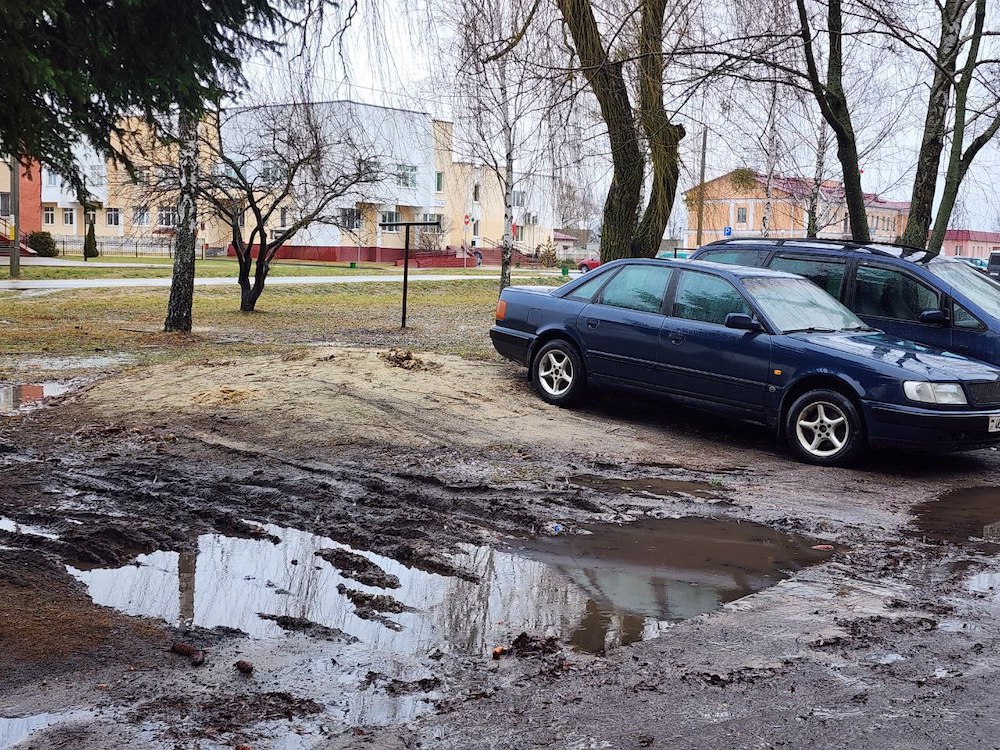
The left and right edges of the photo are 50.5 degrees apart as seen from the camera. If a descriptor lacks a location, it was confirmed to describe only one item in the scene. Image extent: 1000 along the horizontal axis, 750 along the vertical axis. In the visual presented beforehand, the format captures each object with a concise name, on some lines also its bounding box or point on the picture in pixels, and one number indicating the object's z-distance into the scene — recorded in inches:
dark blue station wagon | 397.1
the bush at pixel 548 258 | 2719.0
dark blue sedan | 334.0
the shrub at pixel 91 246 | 2046.0
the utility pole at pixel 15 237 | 1290.6
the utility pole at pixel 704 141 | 519.6
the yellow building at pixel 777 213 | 1712.6
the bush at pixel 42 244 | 2031.3
